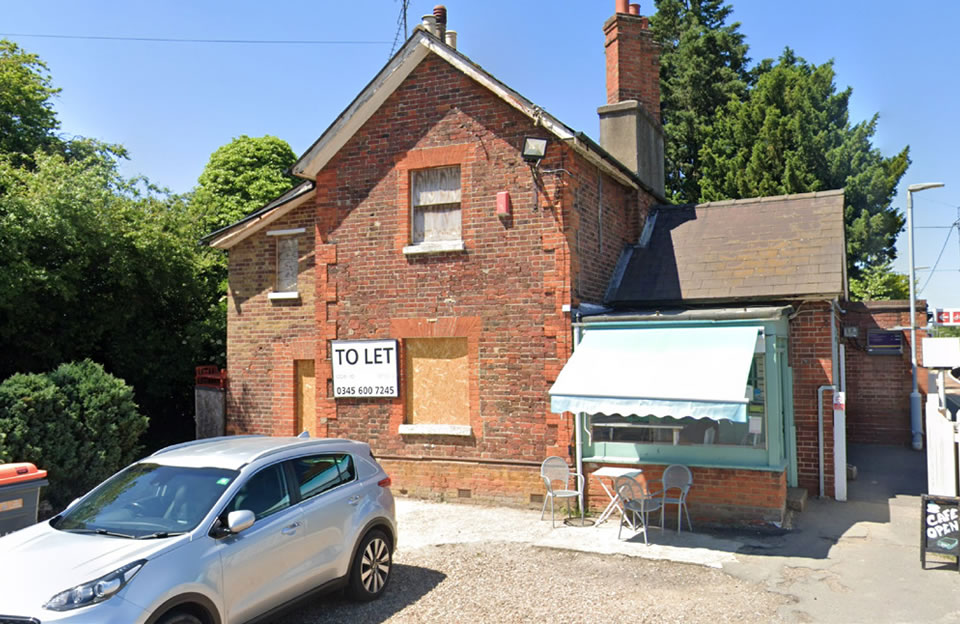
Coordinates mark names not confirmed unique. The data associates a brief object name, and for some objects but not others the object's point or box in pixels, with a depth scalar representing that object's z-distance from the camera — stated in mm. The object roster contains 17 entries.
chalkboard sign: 7828
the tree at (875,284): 25891
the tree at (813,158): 25672
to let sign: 12062
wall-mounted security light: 10930
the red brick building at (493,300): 10523
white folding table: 9765
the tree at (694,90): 31000
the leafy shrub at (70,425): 10242
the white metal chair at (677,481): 9578
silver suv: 4836
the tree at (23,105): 22031
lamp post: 16422
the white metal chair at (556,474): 10039
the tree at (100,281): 13695
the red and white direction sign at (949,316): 16145
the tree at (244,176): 28438
